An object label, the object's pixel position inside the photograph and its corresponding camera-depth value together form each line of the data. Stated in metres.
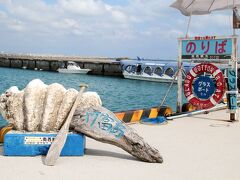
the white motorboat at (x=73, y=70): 59.06
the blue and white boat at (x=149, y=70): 43.81
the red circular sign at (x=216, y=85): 8.01
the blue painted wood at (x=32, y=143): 4.17
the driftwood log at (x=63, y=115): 4.29
